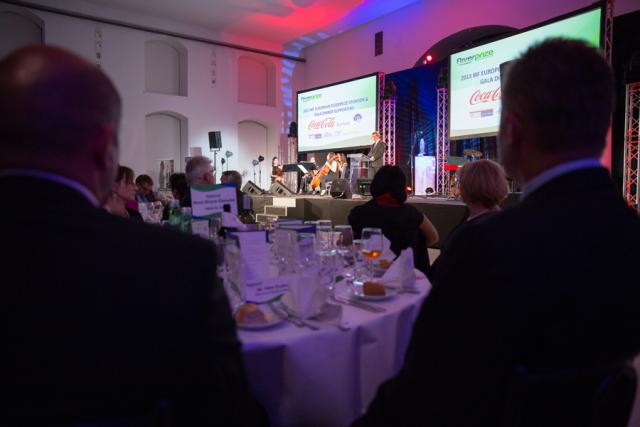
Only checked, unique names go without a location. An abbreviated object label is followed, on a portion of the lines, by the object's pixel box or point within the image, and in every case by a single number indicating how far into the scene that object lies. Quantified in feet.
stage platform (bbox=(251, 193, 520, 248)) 14.70
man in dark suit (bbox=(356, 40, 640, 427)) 2.66
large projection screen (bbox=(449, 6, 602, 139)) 17.76
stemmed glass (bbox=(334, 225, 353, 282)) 6.20
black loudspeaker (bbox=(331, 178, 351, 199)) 19.49
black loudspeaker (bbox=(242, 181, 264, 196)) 25.65
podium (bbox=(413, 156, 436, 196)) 24.85
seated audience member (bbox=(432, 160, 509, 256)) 8.04
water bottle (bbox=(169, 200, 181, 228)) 8.43
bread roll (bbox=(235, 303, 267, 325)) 4.24
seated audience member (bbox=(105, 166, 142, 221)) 9.67
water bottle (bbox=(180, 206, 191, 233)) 8.07
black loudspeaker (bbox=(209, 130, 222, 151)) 31.76
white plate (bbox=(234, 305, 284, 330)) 4.16
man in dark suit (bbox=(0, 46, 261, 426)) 2.16
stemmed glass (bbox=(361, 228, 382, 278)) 5.85
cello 24.66
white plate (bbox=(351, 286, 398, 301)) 5.09
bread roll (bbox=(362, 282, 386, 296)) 5.18
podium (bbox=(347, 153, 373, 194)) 23.15
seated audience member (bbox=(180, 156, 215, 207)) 12.26
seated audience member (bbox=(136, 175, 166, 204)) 18.91
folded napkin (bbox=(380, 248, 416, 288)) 5.67
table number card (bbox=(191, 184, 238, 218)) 6.66
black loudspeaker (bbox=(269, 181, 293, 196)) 24.06
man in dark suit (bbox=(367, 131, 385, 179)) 24.08
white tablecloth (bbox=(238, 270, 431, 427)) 3.98
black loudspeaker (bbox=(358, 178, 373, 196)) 19.57
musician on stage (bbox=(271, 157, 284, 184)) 29.21
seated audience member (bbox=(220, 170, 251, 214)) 15.59
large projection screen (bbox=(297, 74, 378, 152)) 27.40
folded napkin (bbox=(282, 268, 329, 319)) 4.40
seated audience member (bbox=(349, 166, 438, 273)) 9.35
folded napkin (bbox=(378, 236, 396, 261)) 6.38
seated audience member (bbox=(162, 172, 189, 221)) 13.94
